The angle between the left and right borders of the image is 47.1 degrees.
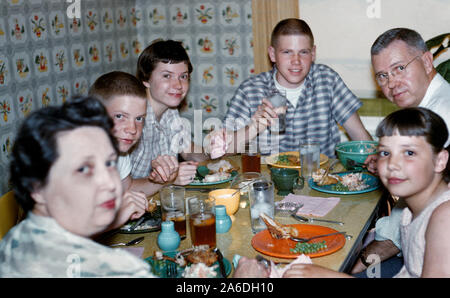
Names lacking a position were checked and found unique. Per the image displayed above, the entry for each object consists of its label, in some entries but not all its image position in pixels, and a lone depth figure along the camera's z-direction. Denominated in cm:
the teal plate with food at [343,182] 220
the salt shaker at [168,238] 168
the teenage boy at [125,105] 221
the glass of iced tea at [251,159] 246
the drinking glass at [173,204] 180
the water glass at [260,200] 186
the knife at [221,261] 148
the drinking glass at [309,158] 241
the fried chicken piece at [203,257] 154
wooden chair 205
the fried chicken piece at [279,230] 172
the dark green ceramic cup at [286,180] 218
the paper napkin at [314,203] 197
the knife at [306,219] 185
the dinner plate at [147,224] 183
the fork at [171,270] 152
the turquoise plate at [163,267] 151
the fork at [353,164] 248
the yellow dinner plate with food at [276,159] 253
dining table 160
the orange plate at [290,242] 160
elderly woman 116
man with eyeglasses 241
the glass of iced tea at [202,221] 169
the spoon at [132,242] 174
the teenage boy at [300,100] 305
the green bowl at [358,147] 270
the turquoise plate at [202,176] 234
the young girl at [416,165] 164
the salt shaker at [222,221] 182
